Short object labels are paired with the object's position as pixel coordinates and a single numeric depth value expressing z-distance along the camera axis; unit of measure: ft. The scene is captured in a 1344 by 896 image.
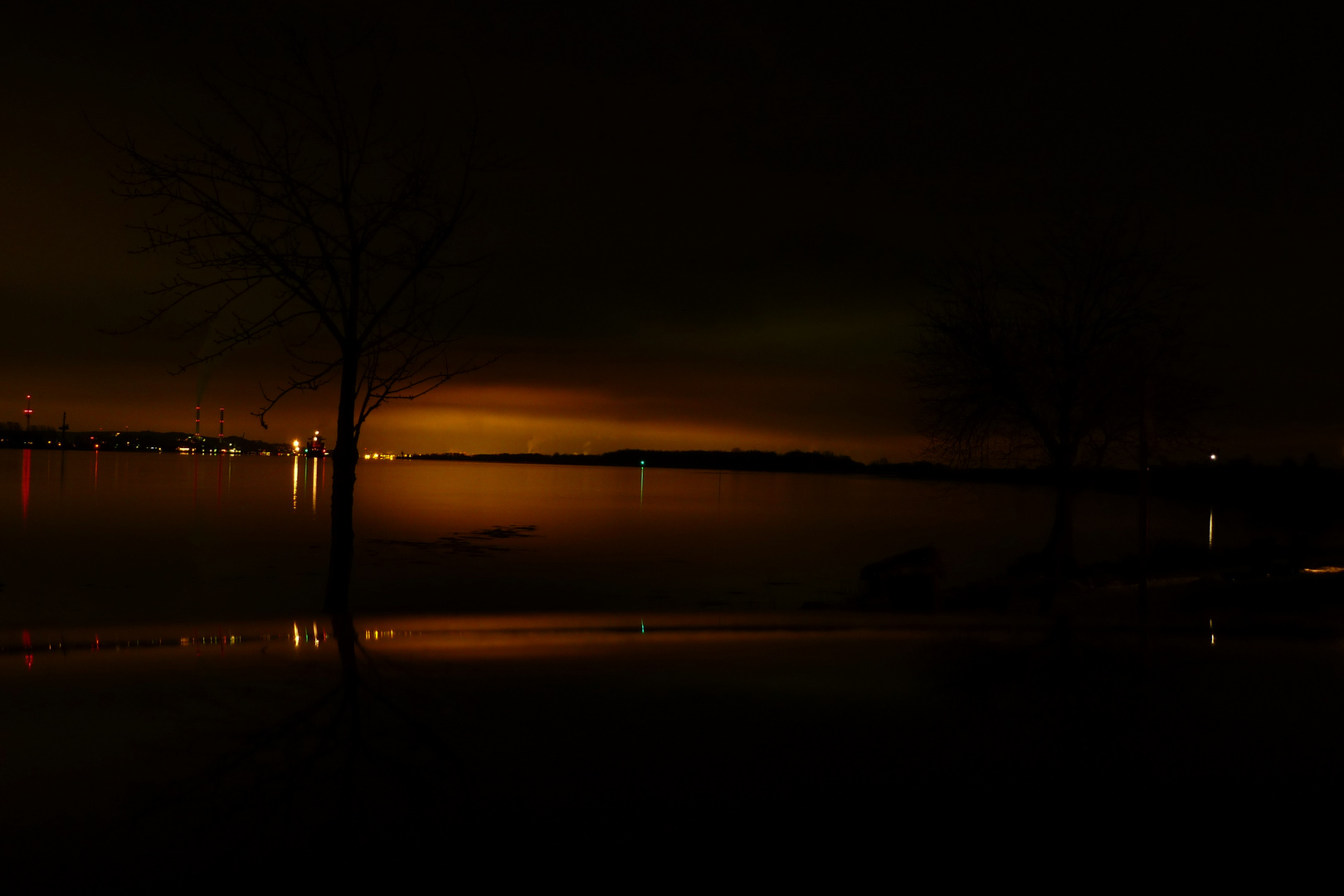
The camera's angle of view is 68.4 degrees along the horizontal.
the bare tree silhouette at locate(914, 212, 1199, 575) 56.44
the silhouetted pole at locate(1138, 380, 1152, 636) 33.44
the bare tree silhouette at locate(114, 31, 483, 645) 28.91
